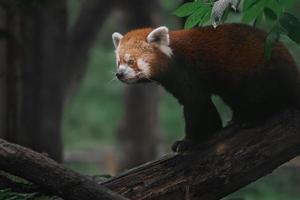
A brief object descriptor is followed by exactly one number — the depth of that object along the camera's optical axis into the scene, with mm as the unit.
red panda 8797
